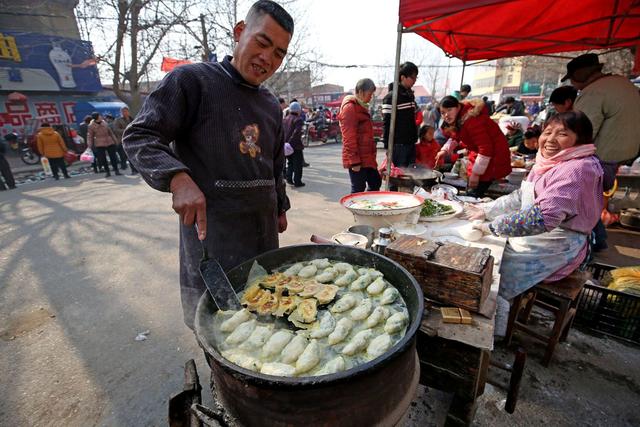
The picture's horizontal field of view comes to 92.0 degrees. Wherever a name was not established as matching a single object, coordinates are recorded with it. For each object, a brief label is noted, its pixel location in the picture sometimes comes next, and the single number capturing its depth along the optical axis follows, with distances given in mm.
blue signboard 16578
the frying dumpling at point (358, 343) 1328
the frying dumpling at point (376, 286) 1702
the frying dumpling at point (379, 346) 1319
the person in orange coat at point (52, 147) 10180
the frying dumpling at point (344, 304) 1582
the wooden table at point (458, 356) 1666
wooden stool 2455
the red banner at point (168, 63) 12234
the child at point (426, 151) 5969
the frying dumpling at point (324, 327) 1413
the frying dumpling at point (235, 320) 1423
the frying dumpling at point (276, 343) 1328
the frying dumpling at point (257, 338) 1354
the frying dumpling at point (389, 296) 1641
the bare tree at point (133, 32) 13328
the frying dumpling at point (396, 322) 1434
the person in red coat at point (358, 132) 4523
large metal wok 1080
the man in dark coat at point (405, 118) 5020
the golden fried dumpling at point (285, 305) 1536
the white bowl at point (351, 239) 2406
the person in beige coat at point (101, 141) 10305
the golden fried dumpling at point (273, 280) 1707
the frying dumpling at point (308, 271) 1838
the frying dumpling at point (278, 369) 1197
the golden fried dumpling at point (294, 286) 1667
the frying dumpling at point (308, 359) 1238
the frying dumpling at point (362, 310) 1530
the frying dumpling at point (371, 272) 1818
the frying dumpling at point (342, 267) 1899
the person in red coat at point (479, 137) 3762
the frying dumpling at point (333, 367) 1223
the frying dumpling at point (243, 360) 1236
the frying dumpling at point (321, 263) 1933
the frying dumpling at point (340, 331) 1386
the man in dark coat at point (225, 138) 1507
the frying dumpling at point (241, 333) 1374
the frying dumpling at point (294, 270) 1863
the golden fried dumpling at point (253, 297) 1556
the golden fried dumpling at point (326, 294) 1623
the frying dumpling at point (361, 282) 1739
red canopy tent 5090
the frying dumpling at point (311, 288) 1649
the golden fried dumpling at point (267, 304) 1529
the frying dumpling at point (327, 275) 1808
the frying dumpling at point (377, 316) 1480
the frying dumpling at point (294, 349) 1298
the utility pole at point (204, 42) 13562
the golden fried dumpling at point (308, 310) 1492
